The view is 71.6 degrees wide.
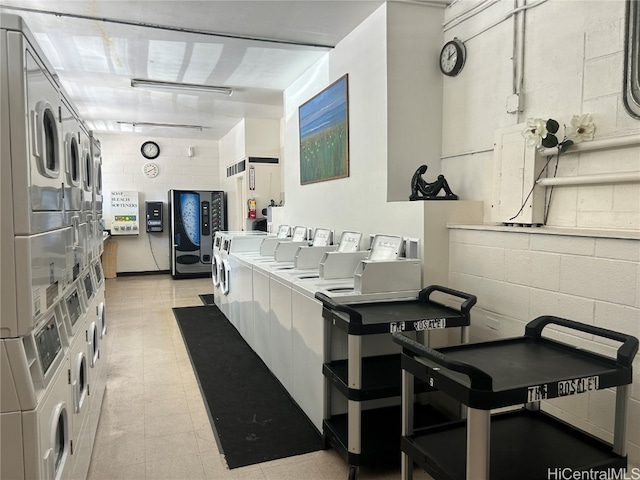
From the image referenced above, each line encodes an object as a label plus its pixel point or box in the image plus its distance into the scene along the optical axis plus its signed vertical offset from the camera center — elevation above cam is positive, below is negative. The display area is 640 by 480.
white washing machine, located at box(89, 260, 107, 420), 2.71 -0.94
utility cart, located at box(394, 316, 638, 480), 1.40 -0.63
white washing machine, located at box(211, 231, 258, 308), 5.74 -0.69
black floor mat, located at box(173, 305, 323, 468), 2.63 -1.38
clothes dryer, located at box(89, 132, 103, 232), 3.23 +0.30
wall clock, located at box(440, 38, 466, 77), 3.12 +1.11
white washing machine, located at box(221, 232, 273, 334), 4.50 -0.80
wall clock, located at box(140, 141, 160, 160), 9.17 +1.29
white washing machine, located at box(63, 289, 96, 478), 1.94 -0.84
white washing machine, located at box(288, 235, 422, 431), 2.65 -0.64
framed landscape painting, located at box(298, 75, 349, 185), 4.00 +0.78
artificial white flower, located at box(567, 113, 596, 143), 2.17 +0.42
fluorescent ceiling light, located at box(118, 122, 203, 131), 7.72 +1.55
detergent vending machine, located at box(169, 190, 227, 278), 8.89 -0.33
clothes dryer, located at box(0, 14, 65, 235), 1.29 +0.25
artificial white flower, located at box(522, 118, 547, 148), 2.34 +0.43
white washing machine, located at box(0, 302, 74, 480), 1.30 -0.60
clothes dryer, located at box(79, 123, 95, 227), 2.54 +0.23
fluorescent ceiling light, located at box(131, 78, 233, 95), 5.16 +1.52
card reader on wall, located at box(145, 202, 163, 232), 9.15 -0.08
